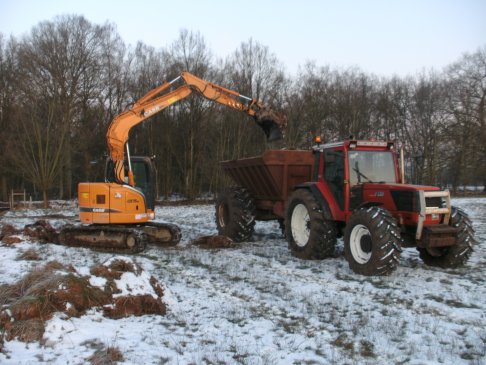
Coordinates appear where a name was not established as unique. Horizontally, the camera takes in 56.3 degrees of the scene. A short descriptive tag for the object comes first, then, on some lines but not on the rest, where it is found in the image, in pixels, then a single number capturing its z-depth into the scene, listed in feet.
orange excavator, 35.17
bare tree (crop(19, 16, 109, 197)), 104.17
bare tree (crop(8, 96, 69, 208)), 89.56
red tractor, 25.45
